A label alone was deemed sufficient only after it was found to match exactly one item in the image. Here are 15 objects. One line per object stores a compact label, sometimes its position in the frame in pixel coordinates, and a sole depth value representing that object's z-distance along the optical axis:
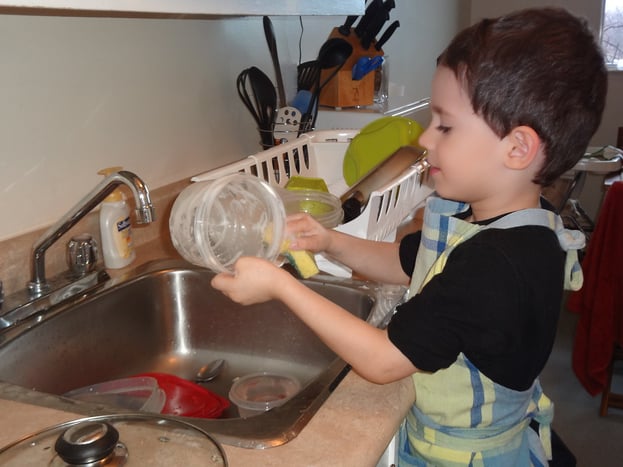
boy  0.75
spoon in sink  1.21
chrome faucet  1.03
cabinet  0.68
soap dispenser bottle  1.23
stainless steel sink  1.05
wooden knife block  2.02
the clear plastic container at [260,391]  1.11
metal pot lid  0.60
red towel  2.39
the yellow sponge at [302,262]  0.93
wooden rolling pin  1.33
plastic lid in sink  1.02
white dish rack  1.27
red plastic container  1.04
